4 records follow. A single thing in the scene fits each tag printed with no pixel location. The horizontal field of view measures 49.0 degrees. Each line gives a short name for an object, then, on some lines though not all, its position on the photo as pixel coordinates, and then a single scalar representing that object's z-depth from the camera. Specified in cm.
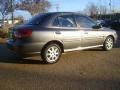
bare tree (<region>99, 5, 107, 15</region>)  3522
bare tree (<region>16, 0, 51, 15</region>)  1372
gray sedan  397
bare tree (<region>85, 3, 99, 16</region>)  3600
